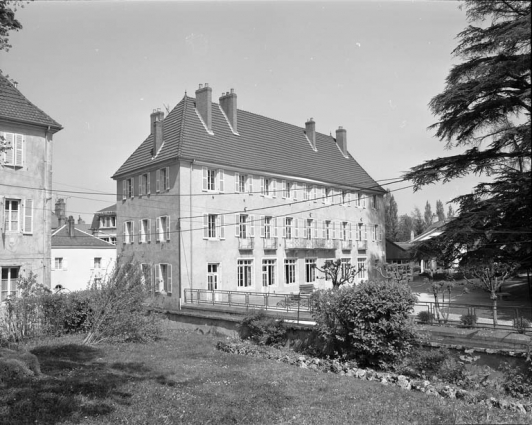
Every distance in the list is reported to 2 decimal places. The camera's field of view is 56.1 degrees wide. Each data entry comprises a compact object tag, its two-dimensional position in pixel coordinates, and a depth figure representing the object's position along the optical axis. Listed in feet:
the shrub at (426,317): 61.41
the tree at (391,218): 237.86
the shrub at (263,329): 57.85
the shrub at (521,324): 50.65
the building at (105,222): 263.18
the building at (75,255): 151.94
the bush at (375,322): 43.68
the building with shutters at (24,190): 72.02
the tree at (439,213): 191.26
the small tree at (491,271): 46.44
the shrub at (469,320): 56.65
